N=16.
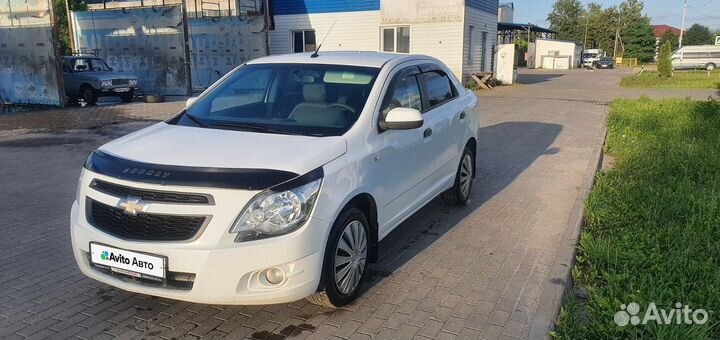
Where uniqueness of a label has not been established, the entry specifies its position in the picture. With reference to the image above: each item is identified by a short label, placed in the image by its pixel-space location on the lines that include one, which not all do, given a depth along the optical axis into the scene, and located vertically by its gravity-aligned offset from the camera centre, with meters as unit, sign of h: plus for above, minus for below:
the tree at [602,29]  86.69 +4.34
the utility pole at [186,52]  18.70 +0.30
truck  62.54 +0.26
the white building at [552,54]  57.91 +0.33
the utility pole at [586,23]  87.10 +5.36
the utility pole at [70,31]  24.77 +1.39
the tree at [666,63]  31.56 -0.38
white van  46.75 -0.09
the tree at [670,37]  87.94 +3.12
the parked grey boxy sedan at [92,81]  17.22 -0.61
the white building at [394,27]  22.81 +1.37
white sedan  3.06 -0.77
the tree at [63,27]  34.87 +2.42
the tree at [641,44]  72.75 +1.68
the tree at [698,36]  102.78 +3.89
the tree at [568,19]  90.12 +6.46
